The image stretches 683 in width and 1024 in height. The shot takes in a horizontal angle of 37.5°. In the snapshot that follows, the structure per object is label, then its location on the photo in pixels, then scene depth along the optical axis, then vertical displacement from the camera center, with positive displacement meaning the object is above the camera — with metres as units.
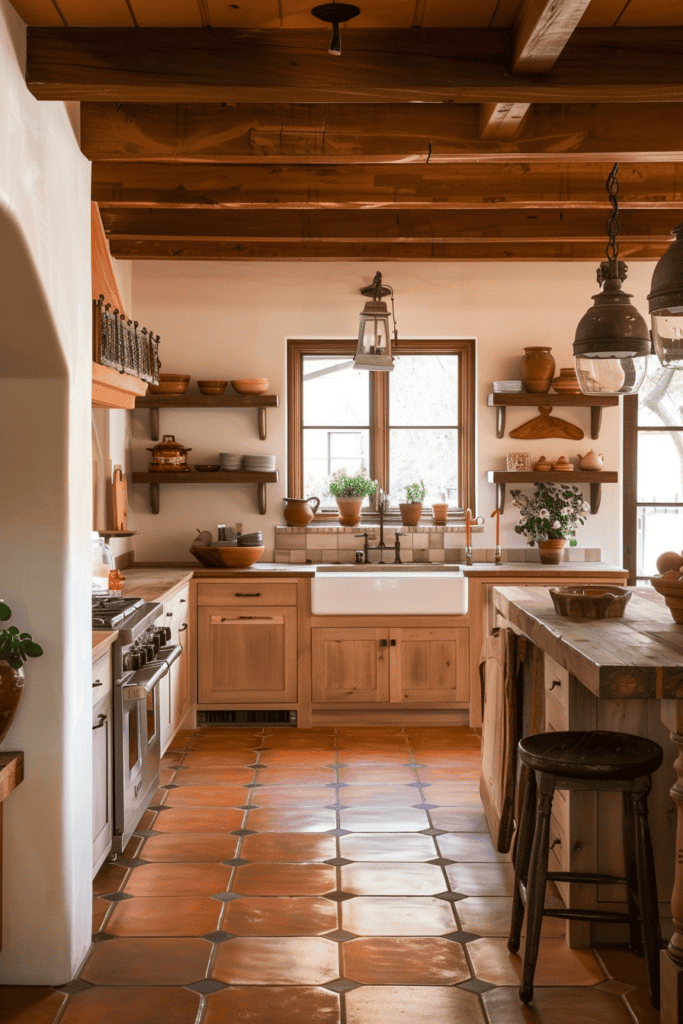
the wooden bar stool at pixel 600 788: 2.77 -0.84
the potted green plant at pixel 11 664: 2.78 -0.49
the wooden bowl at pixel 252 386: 6.54 +0.69
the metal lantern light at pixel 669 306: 2.72 +0.50
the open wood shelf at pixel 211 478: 6.49 +0.08
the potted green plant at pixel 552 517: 6.52 -0.18
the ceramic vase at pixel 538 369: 6.56 +0.79
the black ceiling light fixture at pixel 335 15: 2.46 +1.18
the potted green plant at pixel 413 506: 6.68 -0.10
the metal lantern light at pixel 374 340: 6.09 +0.91
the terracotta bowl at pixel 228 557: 6.27 -0.41
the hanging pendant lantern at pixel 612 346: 3.30 +0.48
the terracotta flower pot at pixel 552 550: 6.49 -0.39
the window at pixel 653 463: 6.90 +0.18
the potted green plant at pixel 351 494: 6.67 -0.02
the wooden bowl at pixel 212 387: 6.52 +0.68
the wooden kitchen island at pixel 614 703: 2.52 -0.67
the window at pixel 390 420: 6.84 +0.48
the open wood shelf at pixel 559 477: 6.55 +0.09
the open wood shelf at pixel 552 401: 6.55 +0.58
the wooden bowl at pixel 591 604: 3.45 -0.39
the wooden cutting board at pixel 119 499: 6.04 -0.05
